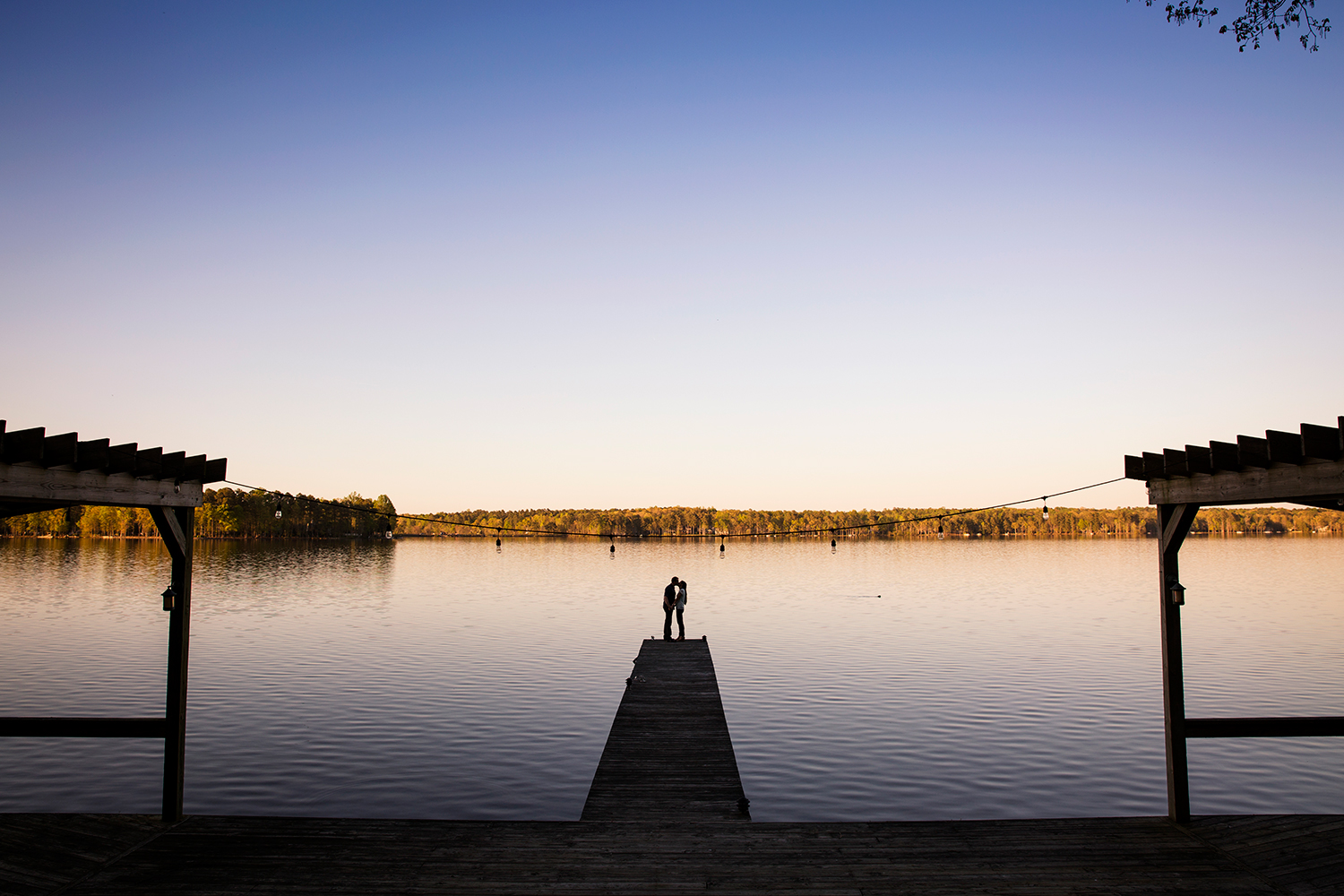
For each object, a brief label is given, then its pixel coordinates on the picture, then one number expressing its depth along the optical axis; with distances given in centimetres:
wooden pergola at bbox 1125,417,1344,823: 788
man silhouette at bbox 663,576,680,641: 2606
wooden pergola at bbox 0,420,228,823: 766
